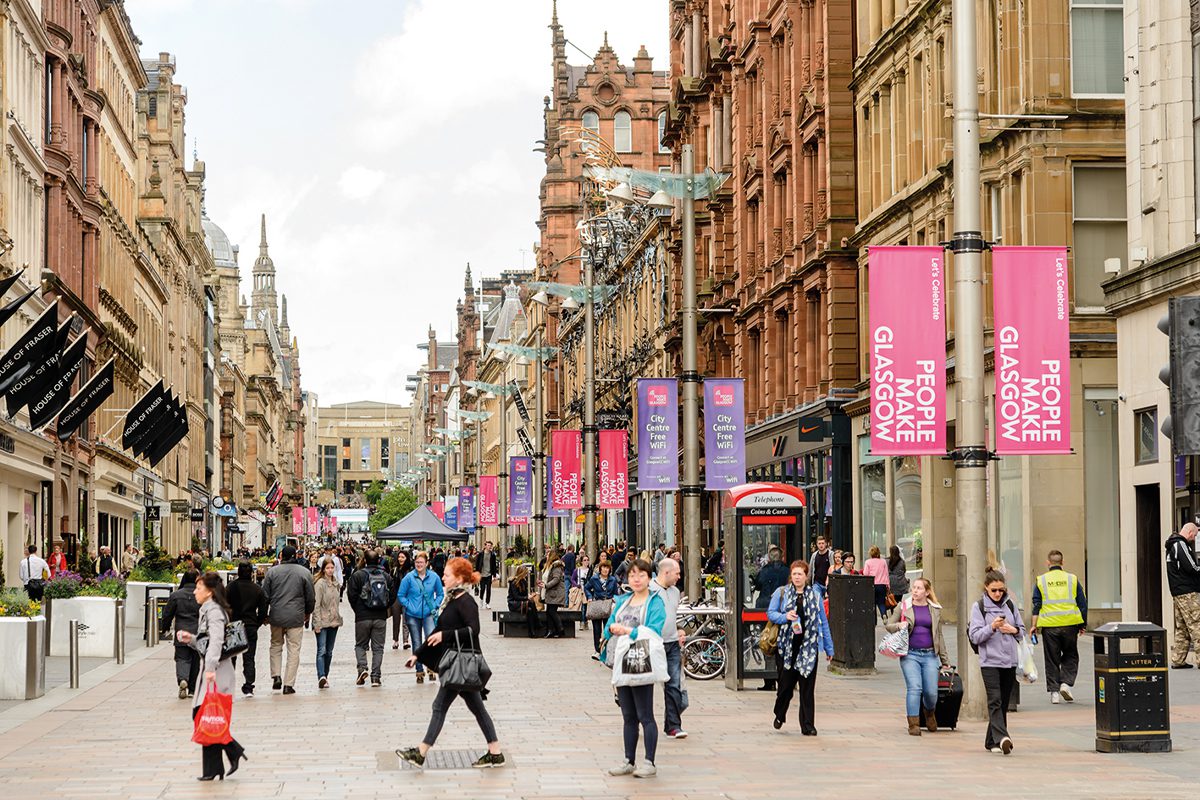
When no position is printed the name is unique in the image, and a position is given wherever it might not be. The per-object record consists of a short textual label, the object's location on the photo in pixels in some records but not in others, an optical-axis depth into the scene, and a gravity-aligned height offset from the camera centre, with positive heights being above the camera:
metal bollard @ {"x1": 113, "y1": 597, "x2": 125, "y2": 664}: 28.72 -1.68
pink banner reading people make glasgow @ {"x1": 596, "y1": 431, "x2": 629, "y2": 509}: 44.38 +1.21
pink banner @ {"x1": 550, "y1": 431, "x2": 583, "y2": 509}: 51.34 +1.43
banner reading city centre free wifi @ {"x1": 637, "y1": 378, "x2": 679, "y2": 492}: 36.34 +1.68
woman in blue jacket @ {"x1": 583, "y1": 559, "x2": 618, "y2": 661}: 33.09 -1.10
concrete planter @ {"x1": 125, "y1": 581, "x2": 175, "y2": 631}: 37.12 -1.44
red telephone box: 22.80 -0.46
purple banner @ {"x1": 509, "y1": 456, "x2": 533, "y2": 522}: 61.34 +1.13
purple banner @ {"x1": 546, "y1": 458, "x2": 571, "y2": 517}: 52.76 +0.95
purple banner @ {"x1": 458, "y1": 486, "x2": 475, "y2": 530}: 88.75 +0.79
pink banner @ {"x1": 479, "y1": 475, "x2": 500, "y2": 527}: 71.00 +0.83
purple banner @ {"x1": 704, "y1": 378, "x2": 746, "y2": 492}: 34.12 +1.53
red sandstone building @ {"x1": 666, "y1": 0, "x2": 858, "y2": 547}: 42.66 +7.61
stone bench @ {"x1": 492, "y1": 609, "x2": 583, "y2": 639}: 36.03 -1.93
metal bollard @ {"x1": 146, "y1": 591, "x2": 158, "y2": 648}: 33.78 -1.82
